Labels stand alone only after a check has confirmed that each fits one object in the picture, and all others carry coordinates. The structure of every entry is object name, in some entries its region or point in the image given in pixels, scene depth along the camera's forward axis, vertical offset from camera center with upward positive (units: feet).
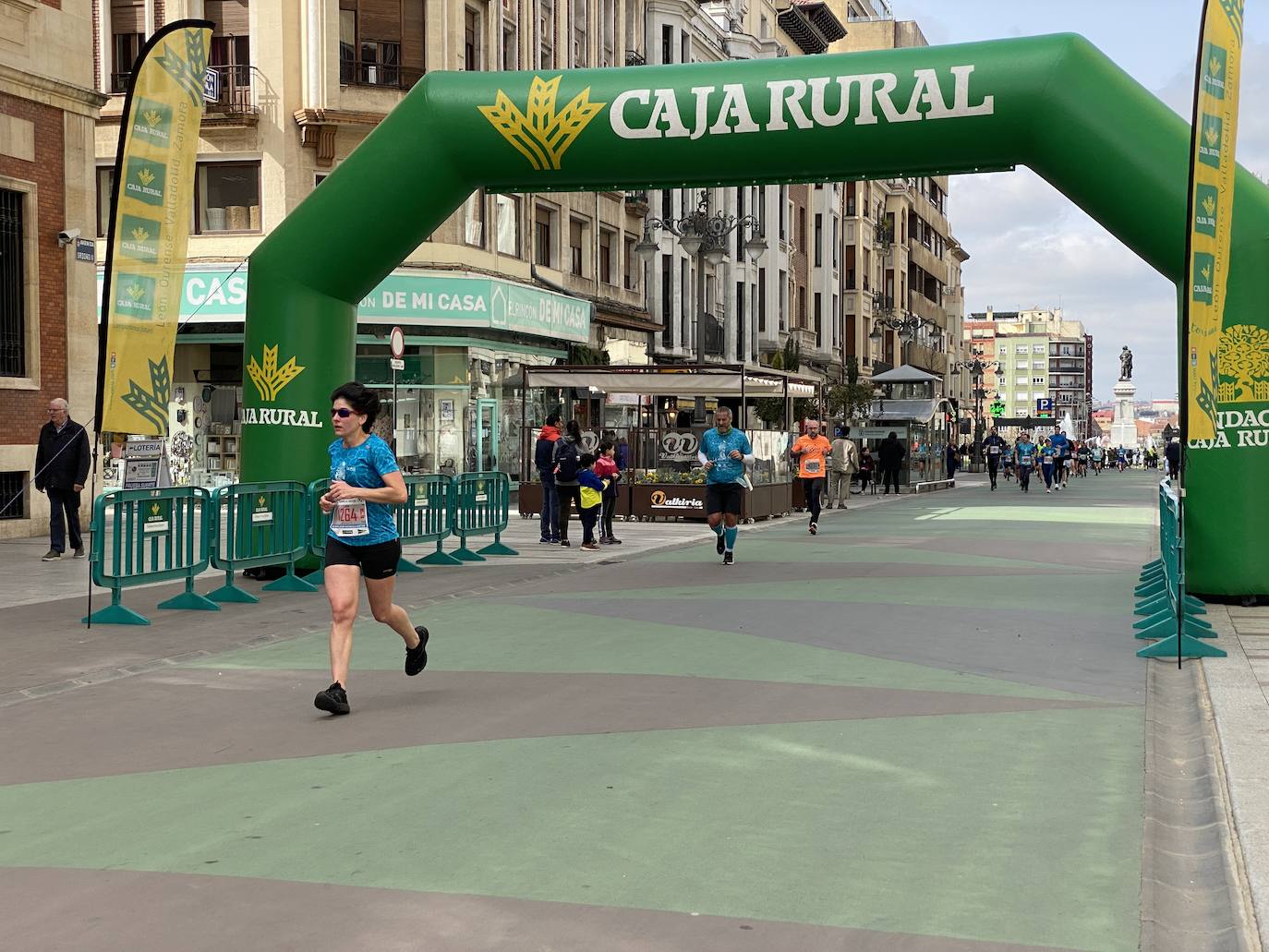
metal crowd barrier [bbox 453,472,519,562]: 60.84 -2.84
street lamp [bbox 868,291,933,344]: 259.33 +19.11
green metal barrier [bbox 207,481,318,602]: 44.70 -2.73
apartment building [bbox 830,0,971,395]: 253.03 +31.95
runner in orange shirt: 78.69 -1.36
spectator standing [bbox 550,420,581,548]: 68.44 -1.35
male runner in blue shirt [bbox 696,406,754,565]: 58.70 -1.50
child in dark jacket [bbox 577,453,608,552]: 67.51 -2.77
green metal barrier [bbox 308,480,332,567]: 48.95 -2.70
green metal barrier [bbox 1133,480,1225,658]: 33.45 -4.31
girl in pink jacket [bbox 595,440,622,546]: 69.87 -2.34
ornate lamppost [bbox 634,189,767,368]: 101.86 +13.16
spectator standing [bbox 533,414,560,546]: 70.23 -1.49
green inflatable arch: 43.11 +8.31
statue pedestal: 460.96 +5.14
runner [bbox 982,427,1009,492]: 159.94 -1.56
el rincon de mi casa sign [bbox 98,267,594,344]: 104.22 +8.96
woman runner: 27.04 -1.37
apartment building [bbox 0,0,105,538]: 69.87 +9.22
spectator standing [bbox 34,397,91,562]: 58.39 -1.09
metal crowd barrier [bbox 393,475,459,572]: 57.21 -2.88
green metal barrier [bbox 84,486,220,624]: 39.45 -2.72
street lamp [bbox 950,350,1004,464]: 318.28 +13.44
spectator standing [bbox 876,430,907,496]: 143.54 -1.95
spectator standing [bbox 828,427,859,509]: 108.47 -2.21
